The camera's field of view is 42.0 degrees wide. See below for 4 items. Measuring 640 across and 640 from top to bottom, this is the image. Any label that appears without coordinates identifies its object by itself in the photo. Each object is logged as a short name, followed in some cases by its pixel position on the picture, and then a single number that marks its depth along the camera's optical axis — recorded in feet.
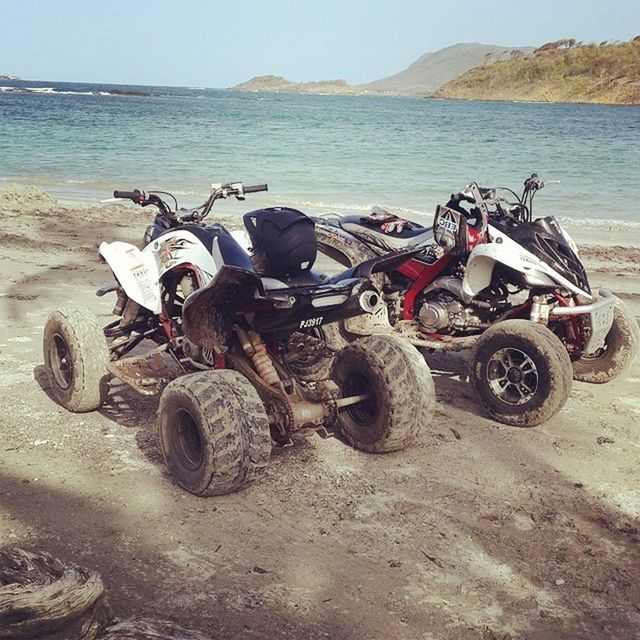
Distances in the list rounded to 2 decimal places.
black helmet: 13.93
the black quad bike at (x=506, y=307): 17.38
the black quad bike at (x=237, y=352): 13.20
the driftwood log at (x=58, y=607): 8.81
